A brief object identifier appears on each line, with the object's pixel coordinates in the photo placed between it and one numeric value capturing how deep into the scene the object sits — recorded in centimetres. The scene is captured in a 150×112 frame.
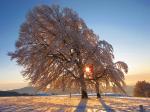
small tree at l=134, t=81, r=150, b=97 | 2475
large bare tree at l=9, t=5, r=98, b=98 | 1397
